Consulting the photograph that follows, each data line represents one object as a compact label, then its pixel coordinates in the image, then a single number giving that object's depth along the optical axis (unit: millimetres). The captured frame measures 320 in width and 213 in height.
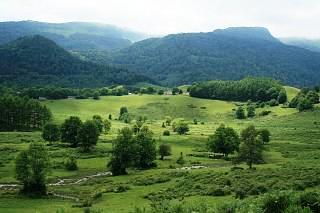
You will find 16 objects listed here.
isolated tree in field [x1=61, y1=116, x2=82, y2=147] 144500
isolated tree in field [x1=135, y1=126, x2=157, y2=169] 116562
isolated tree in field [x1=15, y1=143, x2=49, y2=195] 86938
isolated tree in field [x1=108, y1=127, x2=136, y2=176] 108688
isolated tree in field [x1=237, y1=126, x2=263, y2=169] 106188
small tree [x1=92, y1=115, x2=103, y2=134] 164800
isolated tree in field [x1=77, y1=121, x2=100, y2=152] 137250
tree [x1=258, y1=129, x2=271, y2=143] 153375
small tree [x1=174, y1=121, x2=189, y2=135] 175500
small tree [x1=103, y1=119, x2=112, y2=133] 174375
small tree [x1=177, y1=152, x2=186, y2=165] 120812
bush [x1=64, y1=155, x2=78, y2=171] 112000
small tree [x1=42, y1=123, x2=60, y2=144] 146375
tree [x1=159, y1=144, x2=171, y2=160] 128875
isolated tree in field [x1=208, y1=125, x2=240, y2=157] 131250
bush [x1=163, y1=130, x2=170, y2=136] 173300
